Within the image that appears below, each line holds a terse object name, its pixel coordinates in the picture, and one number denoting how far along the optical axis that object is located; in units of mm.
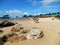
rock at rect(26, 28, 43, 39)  3545
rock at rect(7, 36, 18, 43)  3292
